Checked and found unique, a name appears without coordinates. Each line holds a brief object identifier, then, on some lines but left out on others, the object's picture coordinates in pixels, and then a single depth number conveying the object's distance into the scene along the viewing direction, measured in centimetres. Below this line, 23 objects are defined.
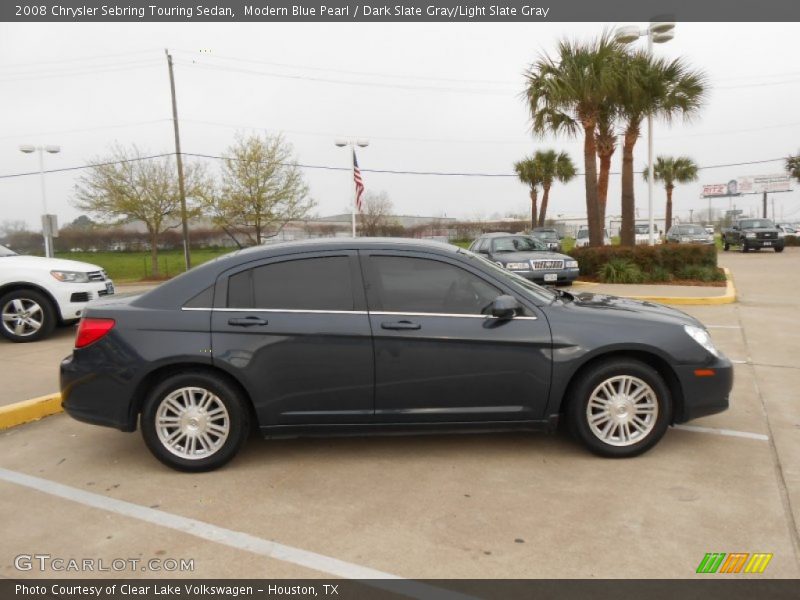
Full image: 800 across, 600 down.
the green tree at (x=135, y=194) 2447
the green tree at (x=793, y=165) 4062
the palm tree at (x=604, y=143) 1636
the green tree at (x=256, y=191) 2598
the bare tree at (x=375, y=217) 3114
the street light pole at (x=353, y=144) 1864
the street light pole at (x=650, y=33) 1455
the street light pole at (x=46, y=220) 2128
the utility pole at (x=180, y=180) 2244
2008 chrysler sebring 385
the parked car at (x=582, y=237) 3089
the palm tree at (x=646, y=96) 1553
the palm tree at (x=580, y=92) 1552
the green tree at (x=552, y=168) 3834
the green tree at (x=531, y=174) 3853
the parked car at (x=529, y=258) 1292
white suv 834
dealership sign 7281
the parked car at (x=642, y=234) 3266
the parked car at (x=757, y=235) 3025
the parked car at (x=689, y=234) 2791
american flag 1770
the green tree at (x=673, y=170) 4725
